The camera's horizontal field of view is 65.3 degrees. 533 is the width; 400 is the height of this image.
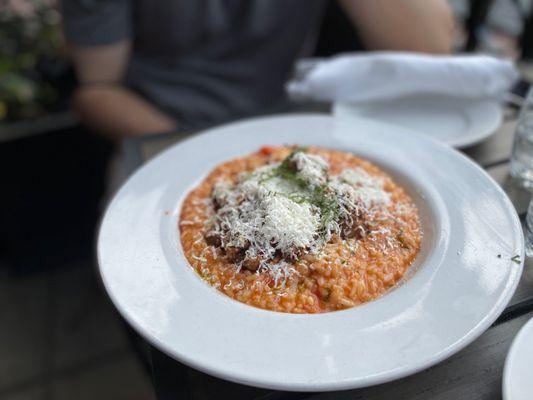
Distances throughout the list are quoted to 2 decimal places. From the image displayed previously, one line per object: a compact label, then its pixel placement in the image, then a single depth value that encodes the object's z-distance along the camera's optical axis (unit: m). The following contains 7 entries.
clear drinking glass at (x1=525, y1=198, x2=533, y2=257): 0.29
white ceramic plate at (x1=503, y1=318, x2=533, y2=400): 0.19
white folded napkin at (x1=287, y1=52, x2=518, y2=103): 0.42
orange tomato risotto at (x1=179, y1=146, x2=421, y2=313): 0.25
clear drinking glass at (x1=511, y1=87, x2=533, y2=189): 0.33
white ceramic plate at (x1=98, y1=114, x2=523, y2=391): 0.20
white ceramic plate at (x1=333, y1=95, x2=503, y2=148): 0.39
